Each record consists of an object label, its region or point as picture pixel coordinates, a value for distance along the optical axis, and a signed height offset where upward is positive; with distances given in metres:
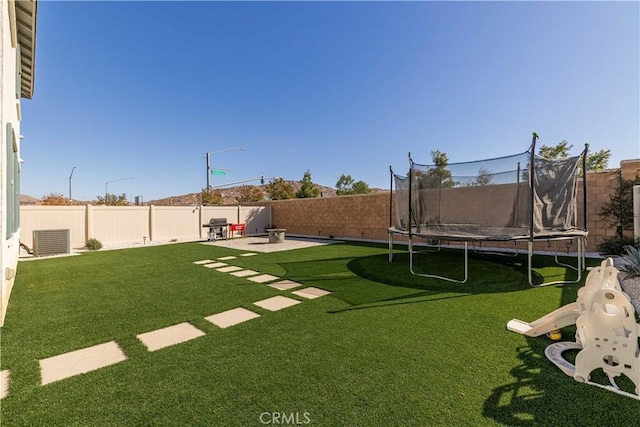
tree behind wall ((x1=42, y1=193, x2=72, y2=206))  17.30 +0.85
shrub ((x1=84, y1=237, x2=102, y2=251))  9.39 -1.19
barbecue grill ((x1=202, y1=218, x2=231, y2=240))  11.98 -0.82
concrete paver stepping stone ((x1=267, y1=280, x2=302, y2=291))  4.30 -1.27
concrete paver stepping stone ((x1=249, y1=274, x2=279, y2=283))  4.80 -1.28
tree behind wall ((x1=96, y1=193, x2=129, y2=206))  22.12 +1.17
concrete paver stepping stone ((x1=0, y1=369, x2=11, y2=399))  1.71 -1.20
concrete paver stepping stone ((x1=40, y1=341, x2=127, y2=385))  1.94 -1.22
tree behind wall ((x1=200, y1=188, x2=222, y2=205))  25.38 +1.38
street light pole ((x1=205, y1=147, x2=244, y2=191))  19.62 +3.50
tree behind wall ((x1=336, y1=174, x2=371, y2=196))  35.16 +3.44
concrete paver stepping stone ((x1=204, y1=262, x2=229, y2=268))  6.18 -1.30
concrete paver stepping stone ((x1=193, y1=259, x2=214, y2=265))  6.68 -1.30
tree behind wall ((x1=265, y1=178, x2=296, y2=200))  29.62 +2.47
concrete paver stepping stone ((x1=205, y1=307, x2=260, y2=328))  2.90 -1.25
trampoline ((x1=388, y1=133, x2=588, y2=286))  4.70 +0.22
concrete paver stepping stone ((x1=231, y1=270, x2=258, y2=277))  5.25 -1.29
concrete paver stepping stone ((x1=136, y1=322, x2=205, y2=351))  2.42 -1.24
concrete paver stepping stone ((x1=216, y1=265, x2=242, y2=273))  5.64 -1.30
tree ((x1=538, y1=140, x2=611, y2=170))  19.45 +4.19
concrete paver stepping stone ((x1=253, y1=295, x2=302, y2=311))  3.39 -1.25
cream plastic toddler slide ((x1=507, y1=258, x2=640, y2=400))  1.69 -0.88
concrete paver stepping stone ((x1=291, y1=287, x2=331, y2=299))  3.85 -1.26
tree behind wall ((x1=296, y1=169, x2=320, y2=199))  29.45 +2.73
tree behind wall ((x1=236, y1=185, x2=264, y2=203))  32.22 +2.06
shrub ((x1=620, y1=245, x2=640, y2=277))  3.87 -0.82
